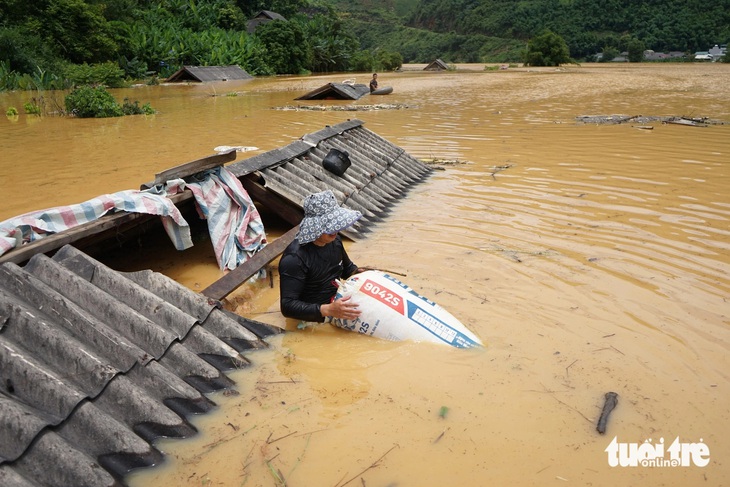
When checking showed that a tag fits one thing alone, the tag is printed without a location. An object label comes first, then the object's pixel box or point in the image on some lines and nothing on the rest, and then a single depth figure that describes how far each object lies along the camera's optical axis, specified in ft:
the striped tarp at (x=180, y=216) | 12.95
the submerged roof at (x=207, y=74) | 104.27
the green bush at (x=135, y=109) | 53.42
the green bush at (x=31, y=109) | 52.13
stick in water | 10.24
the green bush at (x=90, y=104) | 50.44
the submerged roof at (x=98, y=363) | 8.37
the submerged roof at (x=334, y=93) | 72.08
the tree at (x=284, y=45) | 137.80
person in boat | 82.51
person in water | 12.67
